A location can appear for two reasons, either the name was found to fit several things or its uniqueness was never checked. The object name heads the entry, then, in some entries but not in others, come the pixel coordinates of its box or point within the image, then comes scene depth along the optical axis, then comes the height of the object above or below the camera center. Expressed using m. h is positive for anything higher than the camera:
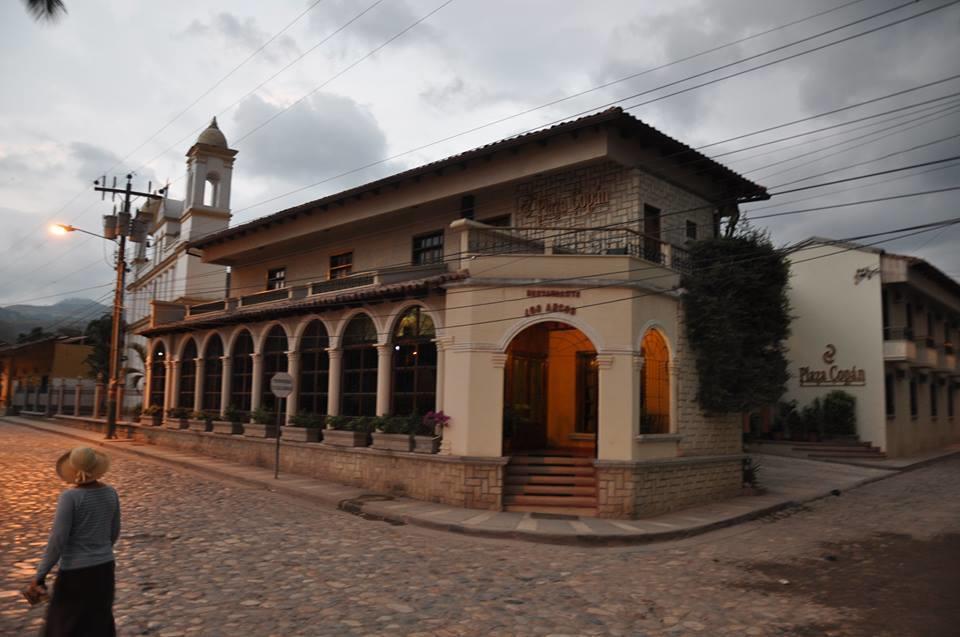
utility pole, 29.06 +4.46
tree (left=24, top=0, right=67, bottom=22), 8.35 +4.47
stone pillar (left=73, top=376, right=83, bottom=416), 39.66 -1.27
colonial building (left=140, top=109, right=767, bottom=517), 14.11 +1.42
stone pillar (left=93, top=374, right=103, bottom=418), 37.91 -1.11
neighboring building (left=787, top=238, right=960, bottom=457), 25.20 +2.17
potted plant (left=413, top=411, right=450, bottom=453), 14.63 -1.06
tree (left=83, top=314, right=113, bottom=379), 47.28 +2.18
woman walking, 4.61 -1.20
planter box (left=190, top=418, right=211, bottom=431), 23.52 -1.60
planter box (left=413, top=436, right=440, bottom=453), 14.90 -1.30
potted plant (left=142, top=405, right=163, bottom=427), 27.53 -1.46
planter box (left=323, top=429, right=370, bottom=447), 16.98 -1.39
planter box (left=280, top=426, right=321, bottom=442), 18.72 -1.44
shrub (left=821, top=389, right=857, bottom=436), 25.39 -0.78
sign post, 17.47 -0.11
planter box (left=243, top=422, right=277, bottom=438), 20.53 -1.51
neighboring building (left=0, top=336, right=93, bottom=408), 51.56 +1.08
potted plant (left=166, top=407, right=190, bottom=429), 25.14 -1.46
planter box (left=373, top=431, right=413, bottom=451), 15.48 -1.33
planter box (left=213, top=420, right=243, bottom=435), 22.27 -1.56
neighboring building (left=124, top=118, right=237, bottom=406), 40.34 +9.48
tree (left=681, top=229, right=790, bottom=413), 16.11 +1.69
